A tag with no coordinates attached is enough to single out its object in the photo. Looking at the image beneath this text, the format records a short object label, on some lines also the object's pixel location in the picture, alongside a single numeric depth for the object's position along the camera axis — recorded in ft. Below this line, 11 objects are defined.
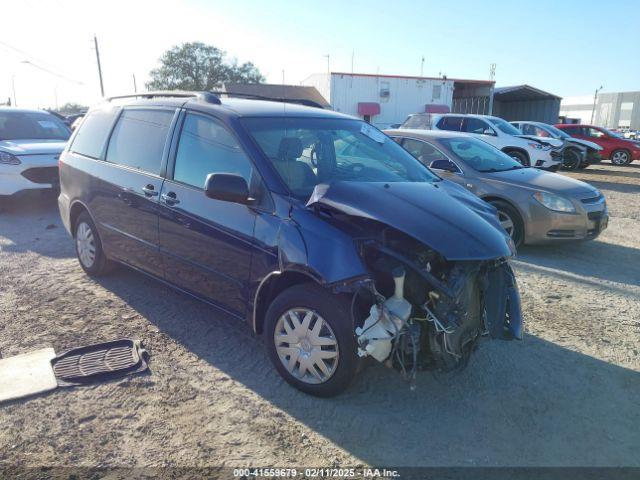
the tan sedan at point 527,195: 20.57
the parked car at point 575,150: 58.95
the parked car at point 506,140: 48.67
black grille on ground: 11.05
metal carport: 117.29
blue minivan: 9.49
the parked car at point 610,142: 65.87
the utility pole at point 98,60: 128.47
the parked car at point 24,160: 26.11
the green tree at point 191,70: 185.26
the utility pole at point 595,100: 261.65
